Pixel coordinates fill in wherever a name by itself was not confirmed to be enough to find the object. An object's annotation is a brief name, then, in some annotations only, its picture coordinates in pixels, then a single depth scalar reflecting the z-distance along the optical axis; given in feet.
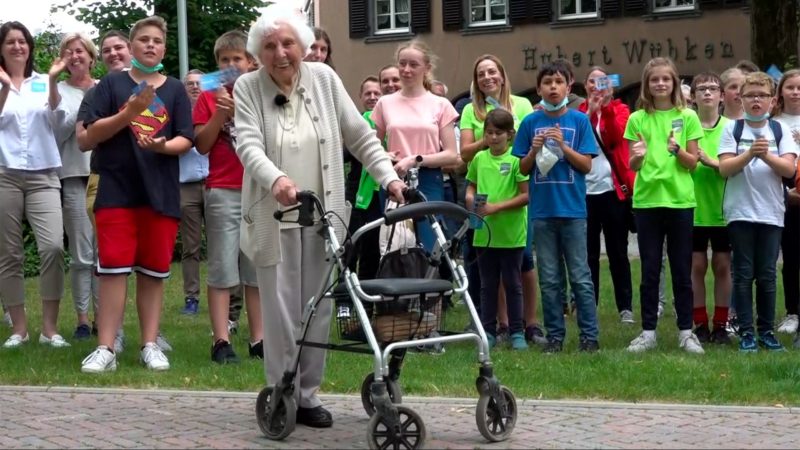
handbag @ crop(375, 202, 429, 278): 23.91
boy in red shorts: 30.14
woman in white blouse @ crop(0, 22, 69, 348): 34.45
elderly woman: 23.68
